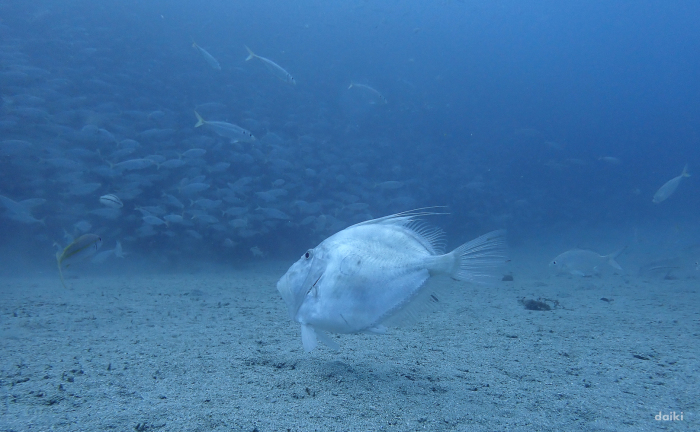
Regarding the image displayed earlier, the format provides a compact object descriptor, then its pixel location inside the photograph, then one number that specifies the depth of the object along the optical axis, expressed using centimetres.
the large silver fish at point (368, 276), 164
